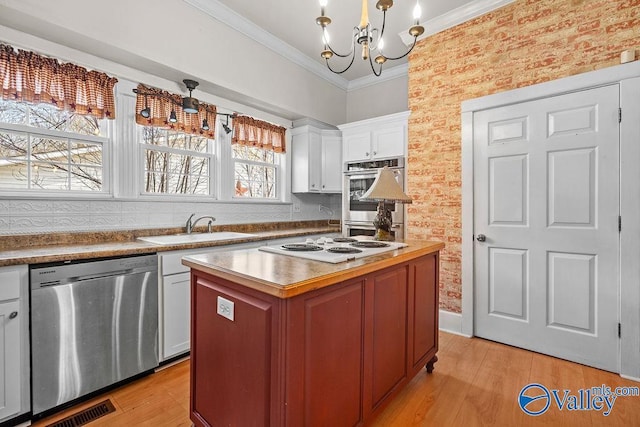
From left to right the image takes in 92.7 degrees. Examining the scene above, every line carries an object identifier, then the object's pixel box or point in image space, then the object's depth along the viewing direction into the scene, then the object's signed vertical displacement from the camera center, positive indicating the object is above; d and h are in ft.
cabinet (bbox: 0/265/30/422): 5.28 -2.29
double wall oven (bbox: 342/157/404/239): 11.50 +0.44
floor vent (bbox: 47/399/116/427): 5.63 -3.89
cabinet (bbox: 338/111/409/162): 11.47 +3.00
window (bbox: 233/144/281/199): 12.08 +1.72
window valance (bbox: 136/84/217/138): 8.73 +3.10
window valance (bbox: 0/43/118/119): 6.63 +3.05
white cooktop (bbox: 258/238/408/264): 4.95 -0.72
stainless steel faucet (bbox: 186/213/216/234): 9.93 -0.35
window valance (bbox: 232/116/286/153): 11.48 +3.16
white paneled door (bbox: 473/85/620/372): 7.47 -0.34
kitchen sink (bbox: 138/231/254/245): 8.14 -0.75
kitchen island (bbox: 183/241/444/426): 3.78 -1.82
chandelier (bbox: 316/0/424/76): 5.00 +3.28
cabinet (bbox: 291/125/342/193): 13.46 +2.38
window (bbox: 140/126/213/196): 9.44 +1.68
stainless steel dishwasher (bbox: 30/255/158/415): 5.67 -2.31
